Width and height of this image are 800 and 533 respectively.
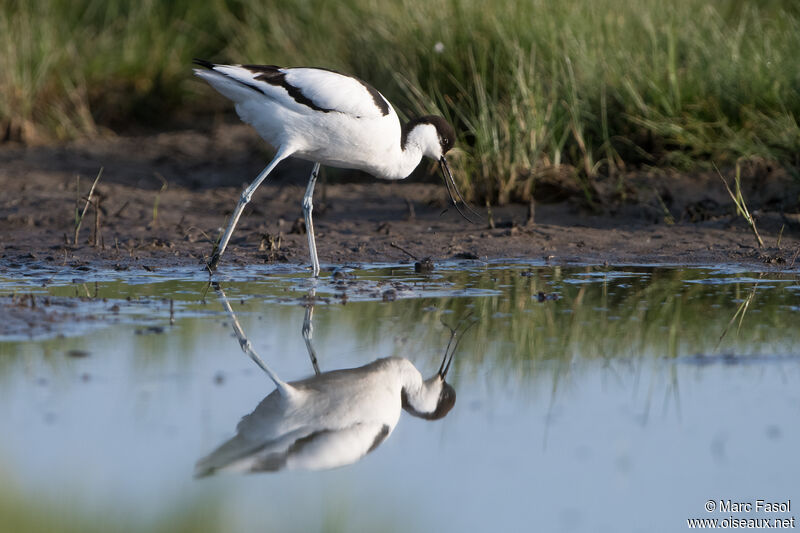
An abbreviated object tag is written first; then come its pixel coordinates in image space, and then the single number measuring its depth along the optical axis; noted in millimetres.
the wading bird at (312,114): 10937
